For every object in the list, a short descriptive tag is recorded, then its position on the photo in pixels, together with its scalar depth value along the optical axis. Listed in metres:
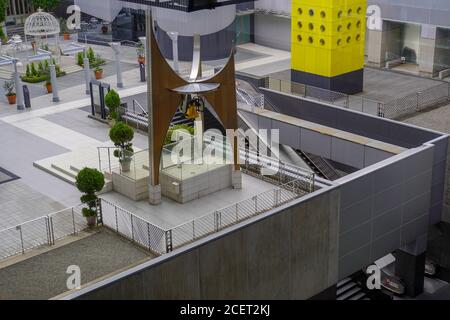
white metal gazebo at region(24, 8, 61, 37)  48.03
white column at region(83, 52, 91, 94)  38.78
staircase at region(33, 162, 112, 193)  25.77
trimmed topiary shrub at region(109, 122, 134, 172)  23.30
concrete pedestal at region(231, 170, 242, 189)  23.66
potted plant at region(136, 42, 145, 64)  43.62
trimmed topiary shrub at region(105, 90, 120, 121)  31.16
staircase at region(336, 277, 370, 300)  28.06
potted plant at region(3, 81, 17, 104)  36.88
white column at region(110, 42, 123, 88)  40.40
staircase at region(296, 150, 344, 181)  30.75
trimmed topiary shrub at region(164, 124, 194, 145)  24.81
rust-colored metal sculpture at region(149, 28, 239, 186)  21.53
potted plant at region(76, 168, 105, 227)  21.28
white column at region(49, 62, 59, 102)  37.62
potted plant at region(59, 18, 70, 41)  54.72
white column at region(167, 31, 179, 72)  42.47
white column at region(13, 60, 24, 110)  35.69
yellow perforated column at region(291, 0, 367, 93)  37.31
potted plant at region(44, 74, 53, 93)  39.66
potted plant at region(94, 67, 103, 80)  43.06
